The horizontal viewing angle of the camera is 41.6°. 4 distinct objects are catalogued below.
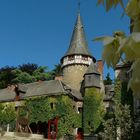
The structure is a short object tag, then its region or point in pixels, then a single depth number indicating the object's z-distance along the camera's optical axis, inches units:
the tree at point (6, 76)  1350.7
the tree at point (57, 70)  1405.9
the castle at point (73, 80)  852.4
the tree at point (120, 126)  577.0
